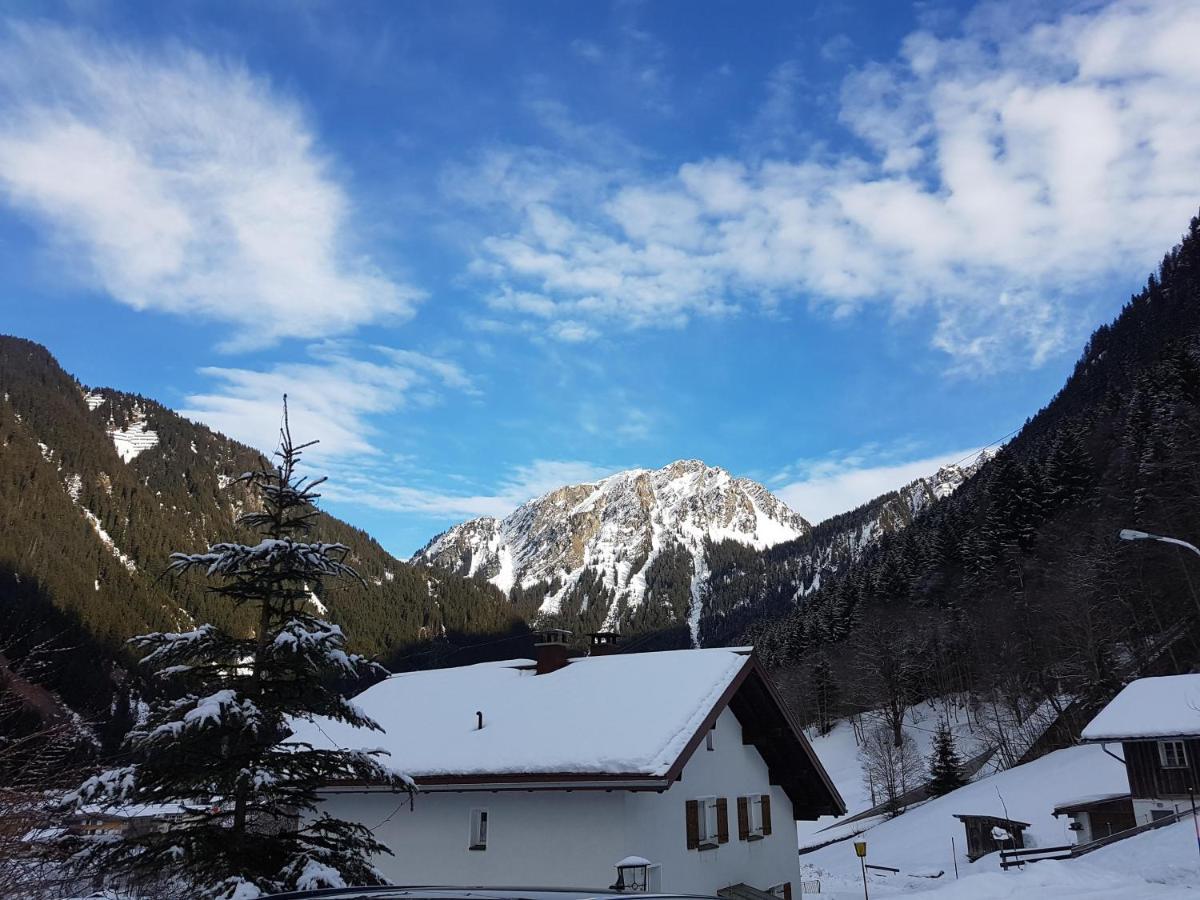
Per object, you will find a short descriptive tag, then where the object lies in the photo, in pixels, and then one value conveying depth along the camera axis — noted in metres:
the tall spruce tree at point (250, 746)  9.74
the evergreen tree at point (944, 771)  48.12
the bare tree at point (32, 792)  9.46
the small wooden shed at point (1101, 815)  30.94
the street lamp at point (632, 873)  12.53
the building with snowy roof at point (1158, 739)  29.23
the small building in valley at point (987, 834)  32.47
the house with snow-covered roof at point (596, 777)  15.93
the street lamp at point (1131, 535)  16.00
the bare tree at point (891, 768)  51.88
